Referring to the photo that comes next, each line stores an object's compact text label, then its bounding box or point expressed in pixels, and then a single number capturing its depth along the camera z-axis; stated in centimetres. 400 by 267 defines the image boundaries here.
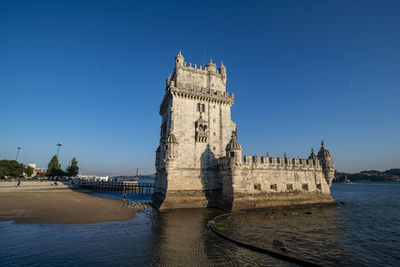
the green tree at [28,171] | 6644
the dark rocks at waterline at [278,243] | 1029
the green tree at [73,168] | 7506
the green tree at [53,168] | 6316
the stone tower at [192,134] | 2209
